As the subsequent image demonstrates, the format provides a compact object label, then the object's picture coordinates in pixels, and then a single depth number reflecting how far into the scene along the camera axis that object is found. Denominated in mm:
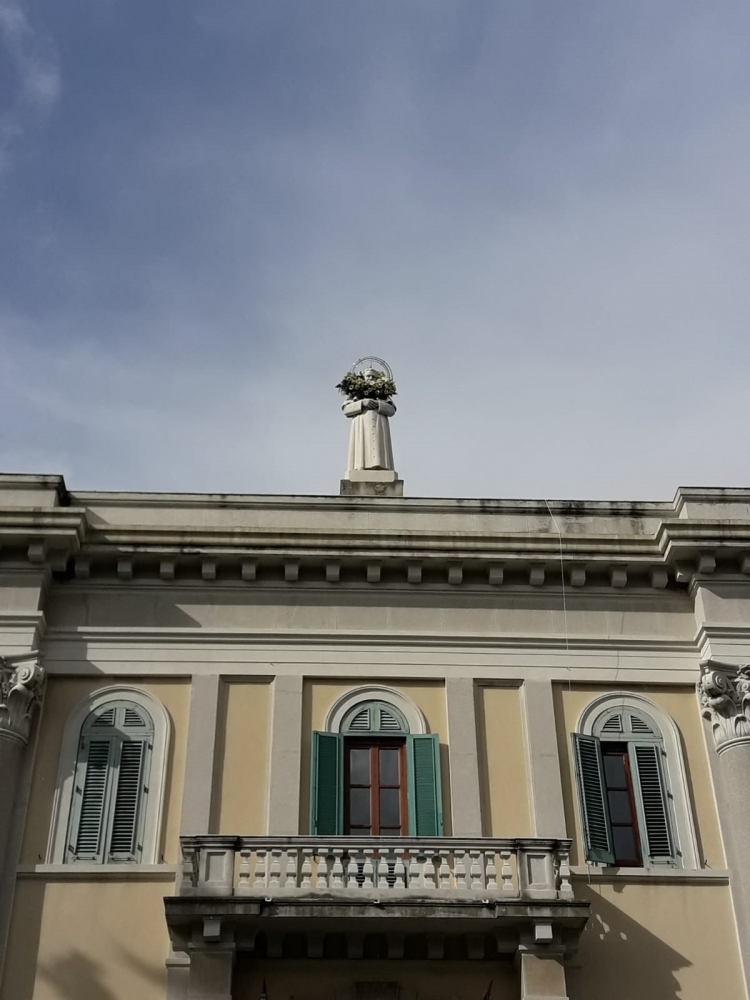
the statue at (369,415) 23781
